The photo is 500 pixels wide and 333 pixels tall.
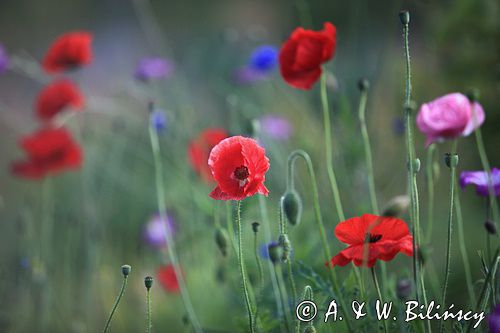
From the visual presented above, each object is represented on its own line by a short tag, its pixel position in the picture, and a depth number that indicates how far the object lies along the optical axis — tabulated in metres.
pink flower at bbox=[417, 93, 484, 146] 2.73
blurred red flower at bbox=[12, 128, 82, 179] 3.28
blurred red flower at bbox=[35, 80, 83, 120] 3.28
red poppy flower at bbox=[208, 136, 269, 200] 2.69
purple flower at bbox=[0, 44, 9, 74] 3.34
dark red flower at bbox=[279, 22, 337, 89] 2.83
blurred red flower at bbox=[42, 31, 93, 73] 3.22
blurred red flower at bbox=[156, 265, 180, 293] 3.18
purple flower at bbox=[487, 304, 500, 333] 2.63
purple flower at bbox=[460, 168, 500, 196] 2.75
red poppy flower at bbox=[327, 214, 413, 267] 2.68
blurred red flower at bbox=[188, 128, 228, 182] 3.15
